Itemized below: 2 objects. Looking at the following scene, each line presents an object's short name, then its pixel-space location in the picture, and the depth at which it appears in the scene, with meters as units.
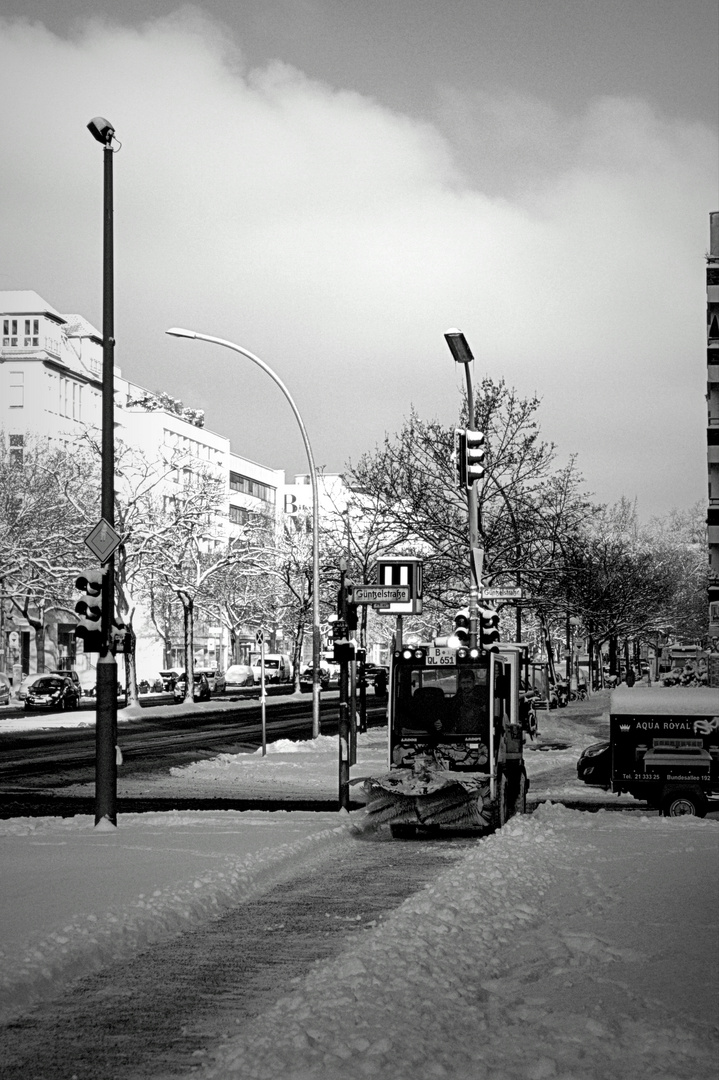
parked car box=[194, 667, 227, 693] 82.40
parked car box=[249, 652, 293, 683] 109.31
